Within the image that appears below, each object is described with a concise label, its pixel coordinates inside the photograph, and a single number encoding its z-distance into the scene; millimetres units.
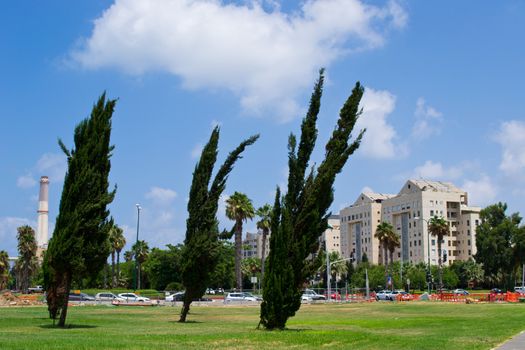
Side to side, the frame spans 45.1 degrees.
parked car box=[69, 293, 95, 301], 68969
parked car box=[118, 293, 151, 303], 65812
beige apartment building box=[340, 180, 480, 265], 164000
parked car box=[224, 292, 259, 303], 72375
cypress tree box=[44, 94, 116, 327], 28609
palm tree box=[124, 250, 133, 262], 133450
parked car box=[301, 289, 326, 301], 83138
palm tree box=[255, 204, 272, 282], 100656
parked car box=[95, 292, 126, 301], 67775
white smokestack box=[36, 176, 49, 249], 158125
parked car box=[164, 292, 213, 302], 69562
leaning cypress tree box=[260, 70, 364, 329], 23984
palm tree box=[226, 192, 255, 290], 89062
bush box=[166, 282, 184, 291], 96225
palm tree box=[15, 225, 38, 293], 100438
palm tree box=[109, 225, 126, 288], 100875
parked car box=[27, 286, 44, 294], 121650
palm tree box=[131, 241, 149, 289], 112875
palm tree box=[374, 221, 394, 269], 113750
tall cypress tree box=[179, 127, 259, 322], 35531
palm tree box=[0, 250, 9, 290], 105281
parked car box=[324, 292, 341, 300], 88362
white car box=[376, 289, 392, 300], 87550
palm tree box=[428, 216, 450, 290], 108625
